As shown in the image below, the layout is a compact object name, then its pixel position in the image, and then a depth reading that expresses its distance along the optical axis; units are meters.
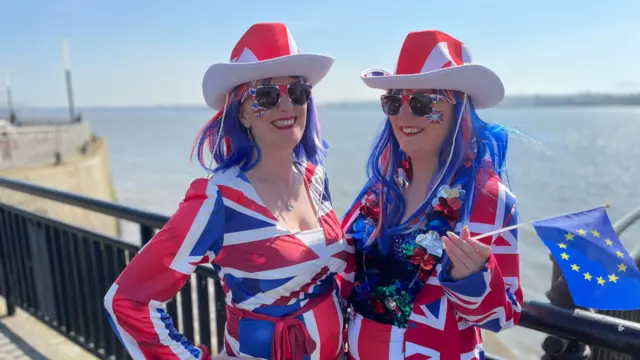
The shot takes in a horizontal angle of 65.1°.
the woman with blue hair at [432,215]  1.64
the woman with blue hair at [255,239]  1.69
